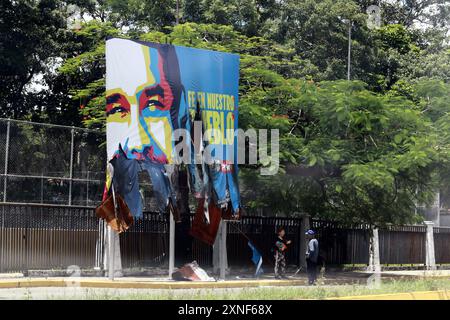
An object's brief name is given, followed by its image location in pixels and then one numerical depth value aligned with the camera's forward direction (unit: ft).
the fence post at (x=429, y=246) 130.31
